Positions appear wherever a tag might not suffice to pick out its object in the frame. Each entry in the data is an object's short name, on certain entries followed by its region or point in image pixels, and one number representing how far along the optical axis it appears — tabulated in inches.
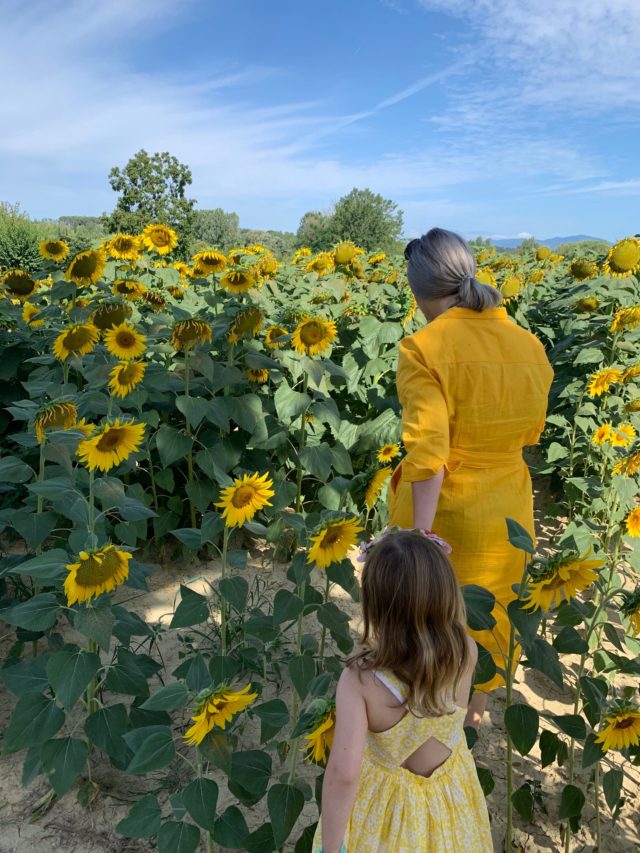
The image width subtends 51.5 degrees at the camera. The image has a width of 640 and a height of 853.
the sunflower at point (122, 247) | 142.4
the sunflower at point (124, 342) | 93.7
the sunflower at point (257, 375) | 118.7
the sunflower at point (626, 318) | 130.8
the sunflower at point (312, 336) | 104.2
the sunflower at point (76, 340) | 92.0
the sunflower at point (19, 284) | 131.0
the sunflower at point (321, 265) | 161.0
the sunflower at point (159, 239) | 152.5
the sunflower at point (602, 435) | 114.7
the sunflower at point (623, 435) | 111.0
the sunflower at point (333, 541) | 59.5
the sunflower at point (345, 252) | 146.8
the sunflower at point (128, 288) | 123.5
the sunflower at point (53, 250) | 136.3
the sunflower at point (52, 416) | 67.1
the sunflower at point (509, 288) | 195.2
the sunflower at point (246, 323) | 104.4
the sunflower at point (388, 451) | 104.9
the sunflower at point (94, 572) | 56.7
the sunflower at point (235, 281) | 116.8
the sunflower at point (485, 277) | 140.5
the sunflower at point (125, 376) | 80.4
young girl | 47.5
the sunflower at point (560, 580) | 52.6
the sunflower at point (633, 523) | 84.4
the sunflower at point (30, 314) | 123.2
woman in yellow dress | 68.9
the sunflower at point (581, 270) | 180.2
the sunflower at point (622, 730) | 56.4
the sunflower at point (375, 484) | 74.8
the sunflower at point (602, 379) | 126.0
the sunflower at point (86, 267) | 109.7
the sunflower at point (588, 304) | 155.1
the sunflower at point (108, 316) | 98.0
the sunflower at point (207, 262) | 132.7
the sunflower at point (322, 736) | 47.9
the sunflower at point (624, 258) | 156.0
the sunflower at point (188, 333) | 97.0
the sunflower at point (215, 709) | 48.5
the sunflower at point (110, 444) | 64.7
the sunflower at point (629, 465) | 90.4
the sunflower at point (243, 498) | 63.5
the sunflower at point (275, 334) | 111.2
